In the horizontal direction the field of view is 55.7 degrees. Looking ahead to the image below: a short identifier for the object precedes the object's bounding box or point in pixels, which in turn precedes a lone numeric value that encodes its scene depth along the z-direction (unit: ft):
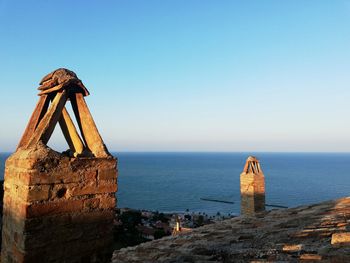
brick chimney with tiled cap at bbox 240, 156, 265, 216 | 39.81
